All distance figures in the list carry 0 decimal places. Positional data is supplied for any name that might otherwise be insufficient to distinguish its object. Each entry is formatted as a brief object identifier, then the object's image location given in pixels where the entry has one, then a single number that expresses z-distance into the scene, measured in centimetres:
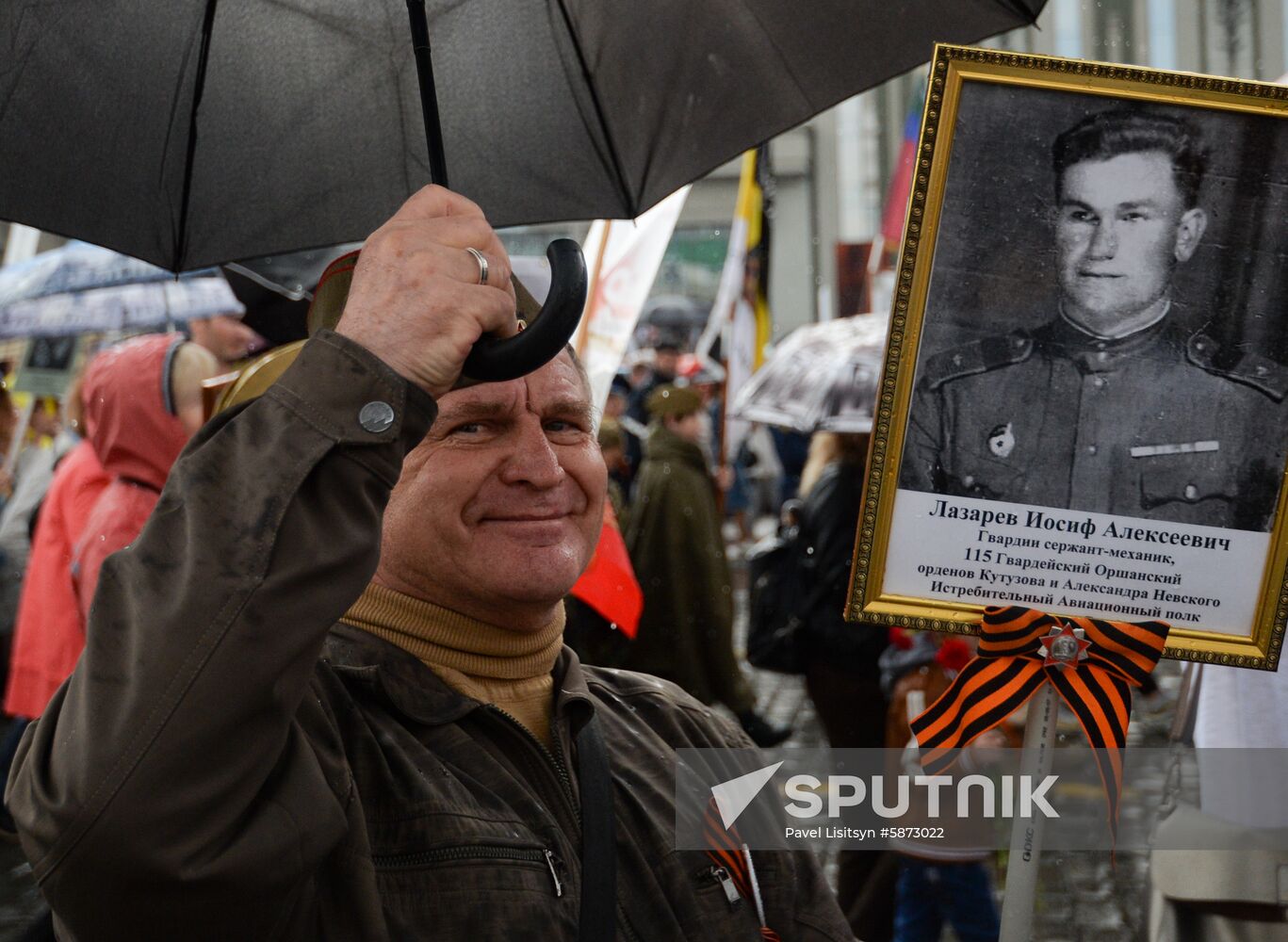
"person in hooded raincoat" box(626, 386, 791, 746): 702
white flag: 446
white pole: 191
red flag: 446
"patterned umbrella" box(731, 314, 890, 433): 552
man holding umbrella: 137
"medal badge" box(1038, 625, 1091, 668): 194
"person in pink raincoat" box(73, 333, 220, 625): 435
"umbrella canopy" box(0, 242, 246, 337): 642
